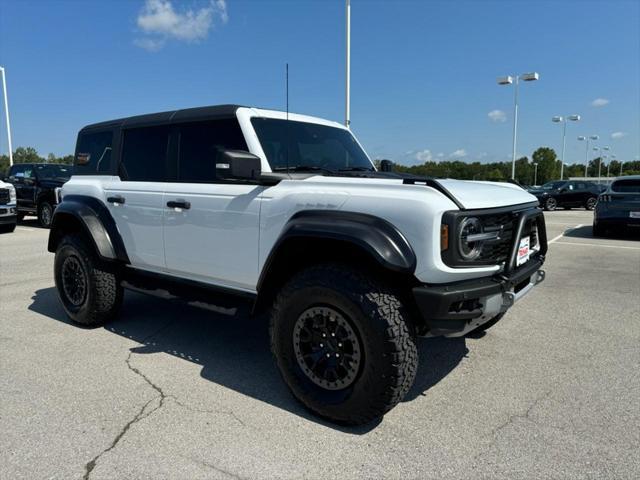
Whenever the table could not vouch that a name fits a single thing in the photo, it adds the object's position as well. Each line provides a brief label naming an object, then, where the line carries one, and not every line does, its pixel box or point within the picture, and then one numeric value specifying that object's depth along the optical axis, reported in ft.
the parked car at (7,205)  41.04
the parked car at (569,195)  75.66
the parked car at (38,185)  45.75
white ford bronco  8.66
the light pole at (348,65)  42.98
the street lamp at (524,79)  87.88
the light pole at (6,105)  83.10
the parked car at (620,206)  36.68
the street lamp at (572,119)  142.40
